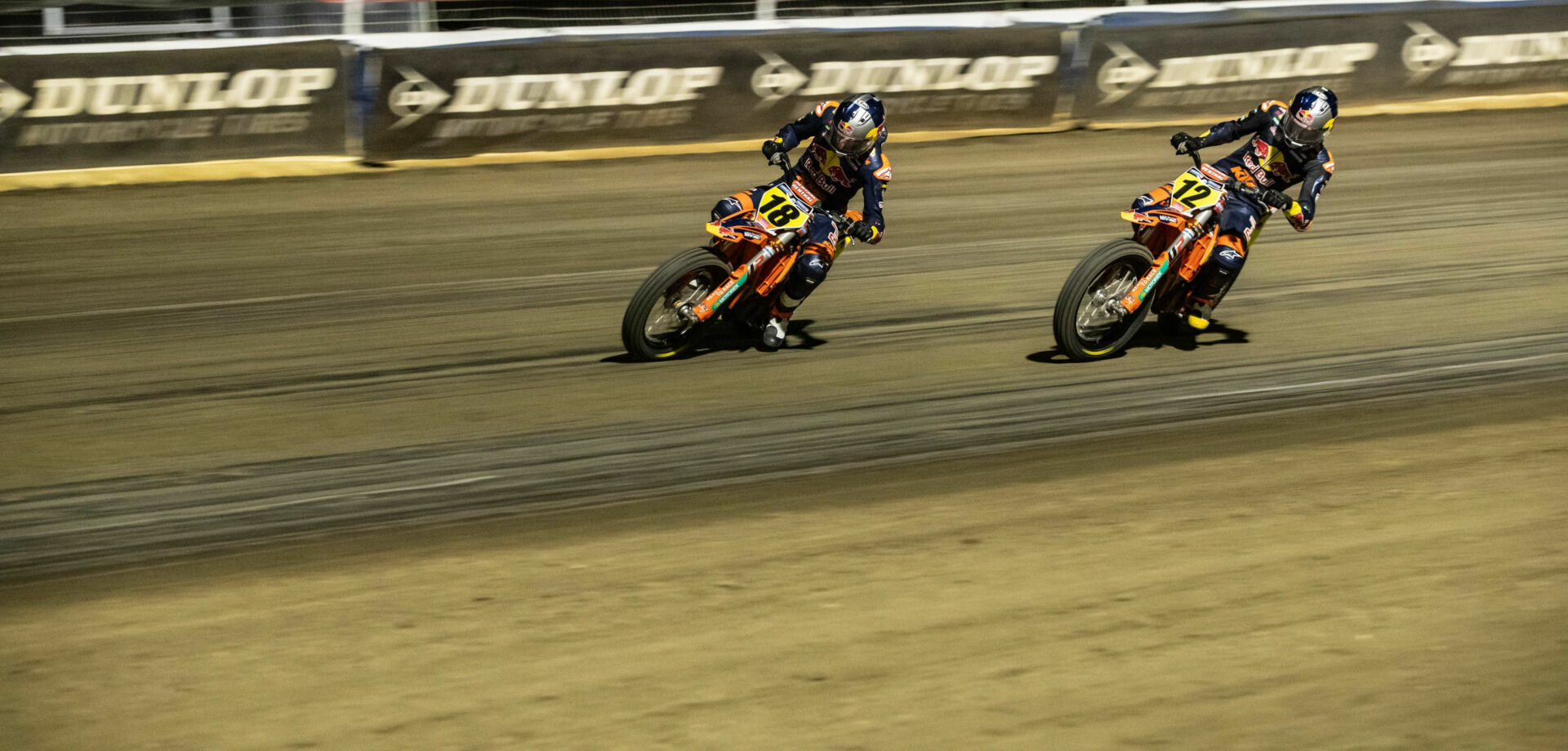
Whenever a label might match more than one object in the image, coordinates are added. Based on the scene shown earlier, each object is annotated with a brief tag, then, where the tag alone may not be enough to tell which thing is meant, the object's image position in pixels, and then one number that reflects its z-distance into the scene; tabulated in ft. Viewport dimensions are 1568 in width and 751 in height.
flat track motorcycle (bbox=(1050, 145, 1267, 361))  58.70
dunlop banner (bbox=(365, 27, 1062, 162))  103.76
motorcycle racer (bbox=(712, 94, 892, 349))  59.72
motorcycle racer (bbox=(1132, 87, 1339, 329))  62.23
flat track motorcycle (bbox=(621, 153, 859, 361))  57.52
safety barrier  95.04
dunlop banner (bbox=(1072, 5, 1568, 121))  124.26
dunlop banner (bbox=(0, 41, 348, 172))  92.53
